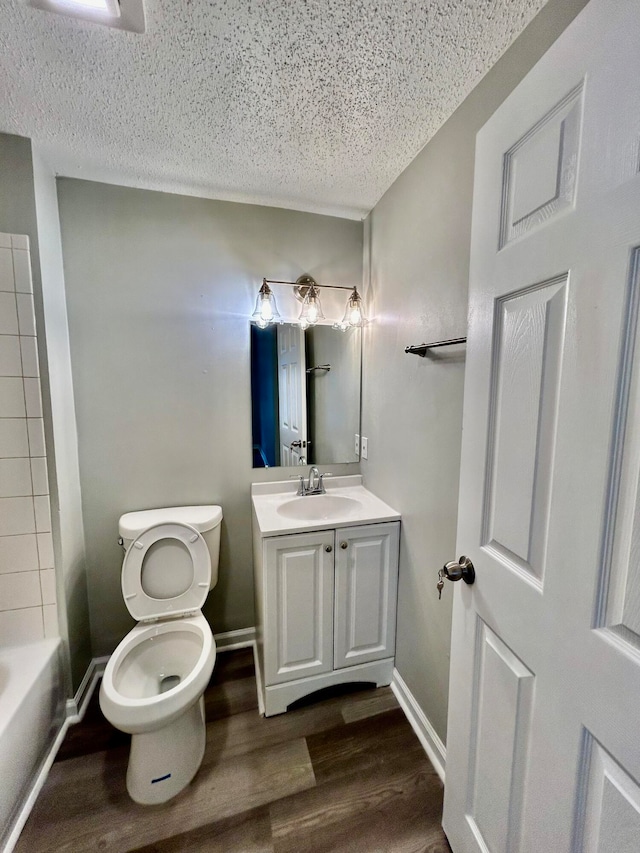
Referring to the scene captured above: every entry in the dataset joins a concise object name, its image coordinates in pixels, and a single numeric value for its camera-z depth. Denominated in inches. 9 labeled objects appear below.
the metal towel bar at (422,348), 45.3
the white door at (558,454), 19.7
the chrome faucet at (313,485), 72.4
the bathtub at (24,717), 41.5
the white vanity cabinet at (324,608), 56.4
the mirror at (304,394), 71.1
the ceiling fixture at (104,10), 31.9
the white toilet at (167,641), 46.1
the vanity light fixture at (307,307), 66.4
